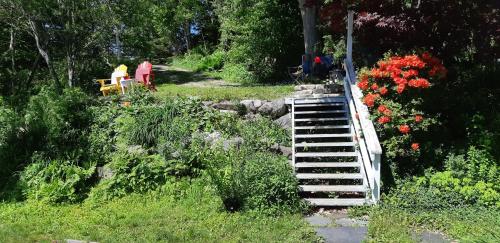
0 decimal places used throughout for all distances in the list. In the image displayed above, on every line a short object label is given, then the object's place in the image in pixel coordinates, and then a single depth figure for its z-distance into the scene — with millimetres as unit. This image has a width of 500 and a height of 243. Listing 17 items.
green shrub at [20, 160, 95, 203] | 7633
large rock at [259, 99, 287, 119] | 9633
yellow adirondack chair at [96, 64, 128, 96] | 12172
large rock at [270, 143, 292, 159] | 8430
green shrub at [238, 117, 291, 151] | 8498
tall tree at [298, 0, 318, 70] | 14281
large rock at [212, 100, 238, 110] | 9733
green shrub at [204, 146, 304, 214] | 6617
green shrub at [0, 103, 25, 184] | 8773
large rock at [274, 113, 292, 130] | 9359
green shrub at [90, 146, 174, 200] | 7707
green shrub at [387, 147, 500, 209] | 6430
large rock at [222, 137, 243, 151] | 8421
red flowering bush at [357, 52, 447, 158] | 7070
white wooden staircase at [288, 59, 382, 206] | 6949
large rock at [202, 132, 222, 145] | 8711
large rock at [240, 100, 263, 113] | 9679
